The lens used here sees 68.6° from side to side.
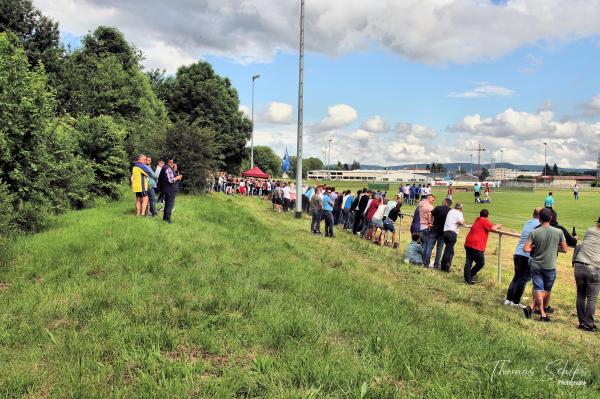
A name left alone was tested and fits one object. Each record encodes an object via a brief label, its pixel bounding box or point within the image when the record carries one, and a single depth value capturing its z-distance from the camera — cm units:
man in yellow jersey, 1112
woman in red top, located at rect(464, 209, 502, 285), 983
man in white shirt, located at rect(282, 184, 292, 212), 2548
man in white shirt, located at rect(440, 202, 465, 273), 1102
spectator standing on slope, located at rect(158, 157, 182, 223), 1134
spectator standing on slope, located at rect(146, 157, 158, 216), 1188
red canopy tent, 4323
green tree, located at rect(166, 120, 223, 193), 2225
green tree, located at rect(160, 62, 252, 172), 4653
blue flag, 4663
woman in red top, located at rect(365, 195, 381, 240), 1572
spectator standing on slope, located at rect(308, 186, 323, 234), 1597
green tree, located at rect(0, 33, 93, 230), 904
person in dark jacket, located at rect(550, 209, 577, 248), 803
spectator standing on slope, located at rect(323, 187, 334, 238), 1538
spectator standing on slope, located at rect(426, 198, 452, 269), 1170
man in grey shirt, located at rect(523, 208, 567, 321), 745
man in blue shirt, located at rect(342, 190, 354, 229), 1939
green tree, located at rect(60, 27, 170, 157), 2589
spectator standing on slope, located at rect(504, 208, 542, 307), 817
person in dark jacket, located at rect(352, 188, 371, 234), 1684
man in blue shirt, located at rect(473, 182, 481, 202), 4094
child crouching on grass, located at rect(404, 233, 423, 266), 1170
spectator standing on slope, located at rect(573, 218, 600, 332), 693
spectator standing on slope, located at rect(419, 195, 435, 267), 1175
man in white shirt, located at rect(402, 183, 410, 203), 3828
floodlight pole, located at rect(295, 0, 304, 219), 2189
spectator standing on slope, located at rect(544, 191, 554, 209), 2721
